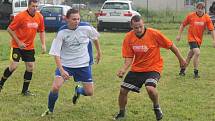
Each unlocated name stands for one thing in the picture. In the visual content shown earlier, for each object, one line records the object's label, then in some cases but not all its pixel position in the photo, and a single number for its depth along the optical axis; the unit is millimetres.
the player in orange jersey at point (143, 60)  7395
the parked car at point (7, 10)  28484
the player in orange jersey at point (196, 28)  12242
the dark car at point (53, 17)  27609
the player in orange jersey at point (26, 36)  9227
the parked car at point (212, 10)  27650
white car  26734
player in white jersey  7574
